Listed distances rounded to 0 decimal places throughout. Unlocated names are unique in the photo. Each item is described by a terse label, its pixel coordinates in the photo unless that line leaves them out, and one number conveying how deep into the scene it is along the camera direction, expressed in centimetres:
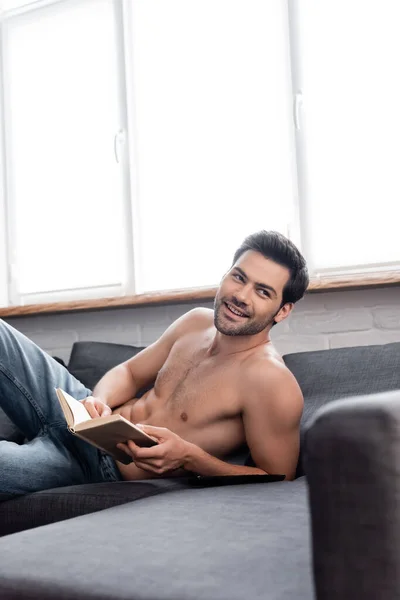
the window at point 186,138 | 251
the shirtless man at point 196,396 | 167
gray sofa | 62
